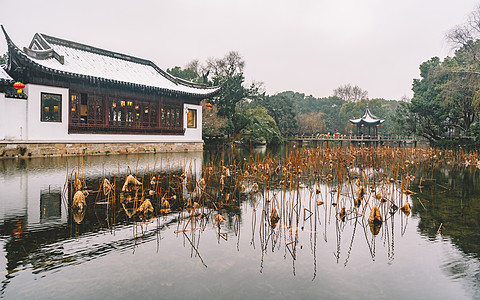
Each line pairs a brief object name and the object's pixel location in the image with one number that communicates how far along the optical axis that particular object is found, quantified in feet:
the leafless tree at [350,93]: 163.73
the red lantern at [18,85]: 34.42
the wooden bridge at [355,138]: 91.12
